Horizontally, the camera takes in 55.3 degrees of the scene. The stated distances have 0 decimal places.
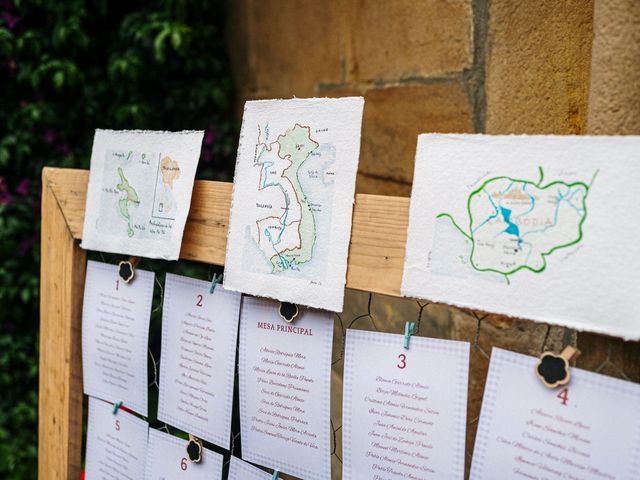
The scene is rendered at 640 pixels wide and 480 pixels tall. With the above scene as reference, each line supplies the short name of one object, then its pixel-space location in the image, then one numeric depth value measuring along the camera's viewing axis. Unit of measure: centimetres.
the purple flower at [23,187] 269
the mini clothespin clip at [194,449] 92
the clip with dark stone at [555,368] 60
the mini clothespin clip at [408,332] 71
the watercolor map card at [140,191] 90
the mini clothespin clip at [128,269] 100
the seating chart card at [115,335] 100
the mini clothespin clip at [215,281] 89
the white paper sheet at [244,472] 85
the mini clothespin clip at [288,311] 80
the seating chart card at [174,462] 91
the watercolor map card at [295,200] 74
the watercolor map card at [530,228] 56
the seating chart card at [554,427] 57
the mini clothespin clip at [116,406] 103
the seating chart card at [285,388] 79
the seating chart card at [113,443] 101
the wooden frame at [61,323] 108
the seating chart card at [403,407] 68
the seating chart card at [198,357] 88
